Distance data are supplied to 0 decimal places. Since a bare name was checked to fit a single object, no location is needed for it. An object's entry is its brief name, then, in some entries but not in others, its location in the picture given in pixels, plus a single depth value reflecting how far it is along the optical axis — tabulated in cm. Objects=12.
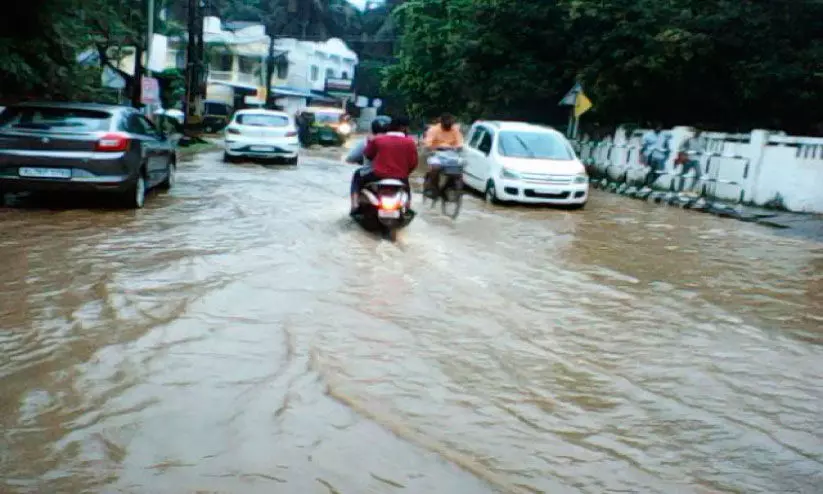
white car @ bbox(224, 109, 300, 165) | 1975
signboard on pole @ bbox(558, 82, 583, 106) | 2094
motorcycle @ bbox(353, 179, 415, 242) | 913
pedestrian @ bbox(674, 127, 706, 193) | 1783
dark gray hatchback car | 948
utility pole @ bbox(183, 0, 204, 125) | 2752
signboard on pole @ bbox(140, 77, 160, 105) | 2086
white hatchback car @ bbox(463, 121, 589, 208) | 1373
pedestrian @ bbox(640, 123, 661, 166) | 1964
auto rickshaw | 3547
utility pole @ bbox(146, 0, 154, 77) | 2200
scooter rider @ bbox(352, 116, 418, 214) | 924
